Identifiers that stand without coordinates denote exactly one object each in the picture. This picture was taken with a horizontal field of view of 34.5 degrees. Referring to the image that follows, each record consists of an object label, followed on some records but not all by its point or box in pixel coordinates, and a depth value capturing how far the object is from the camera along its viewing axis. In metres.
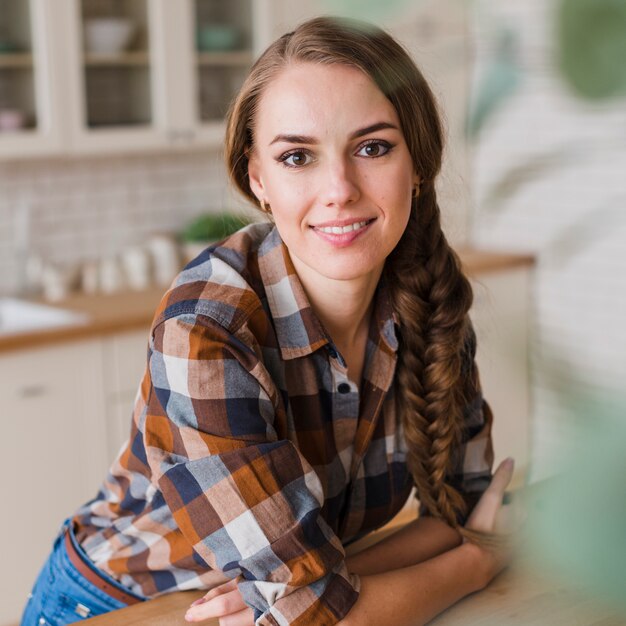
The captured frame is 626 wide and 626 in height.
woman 1.23
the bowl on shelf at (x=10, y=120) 3.33
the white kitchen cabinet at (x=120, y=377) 3.26
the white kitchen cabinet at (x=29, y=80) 3.34
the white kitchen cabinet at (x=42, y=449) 3.05
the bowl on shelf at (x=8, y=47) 3.34
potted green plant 4.03
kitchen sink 3.32
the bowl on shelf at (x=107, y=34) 3.54
